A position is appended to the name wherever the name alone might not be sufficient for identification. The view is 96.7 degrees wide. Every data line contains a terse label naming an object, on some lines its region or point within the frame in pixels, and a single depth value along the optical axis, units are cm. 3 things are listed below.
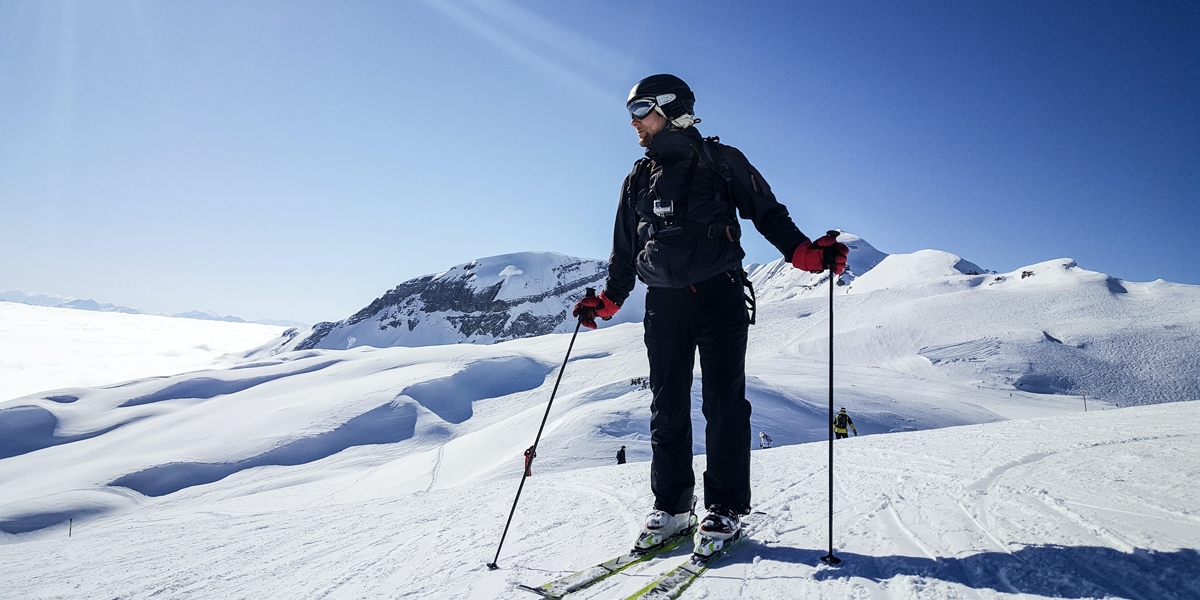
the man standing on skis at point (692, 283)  271
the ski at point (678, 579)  198
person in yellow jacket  1350
